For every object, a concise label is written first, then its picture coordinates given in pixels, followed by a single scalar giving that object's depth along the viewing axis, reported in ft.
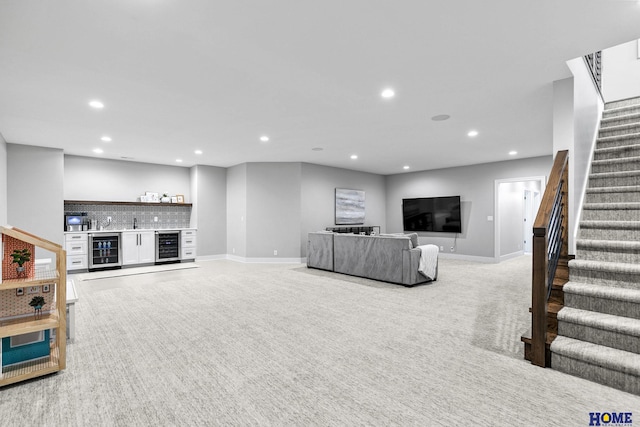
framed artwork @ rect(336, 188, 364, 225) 28.81
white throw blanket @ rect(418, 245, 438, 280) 16.86
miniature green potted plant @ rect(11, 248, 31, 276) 7.64
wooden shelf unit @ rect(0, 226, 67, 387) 7.23
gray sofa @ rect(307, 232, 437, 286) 16.76
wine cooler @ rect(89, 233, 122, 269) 22.04
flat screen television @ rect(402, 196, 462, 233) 28.12
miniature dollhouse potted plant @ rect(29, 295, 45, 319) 7.84
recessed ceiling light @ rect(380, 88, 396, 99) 11.61
